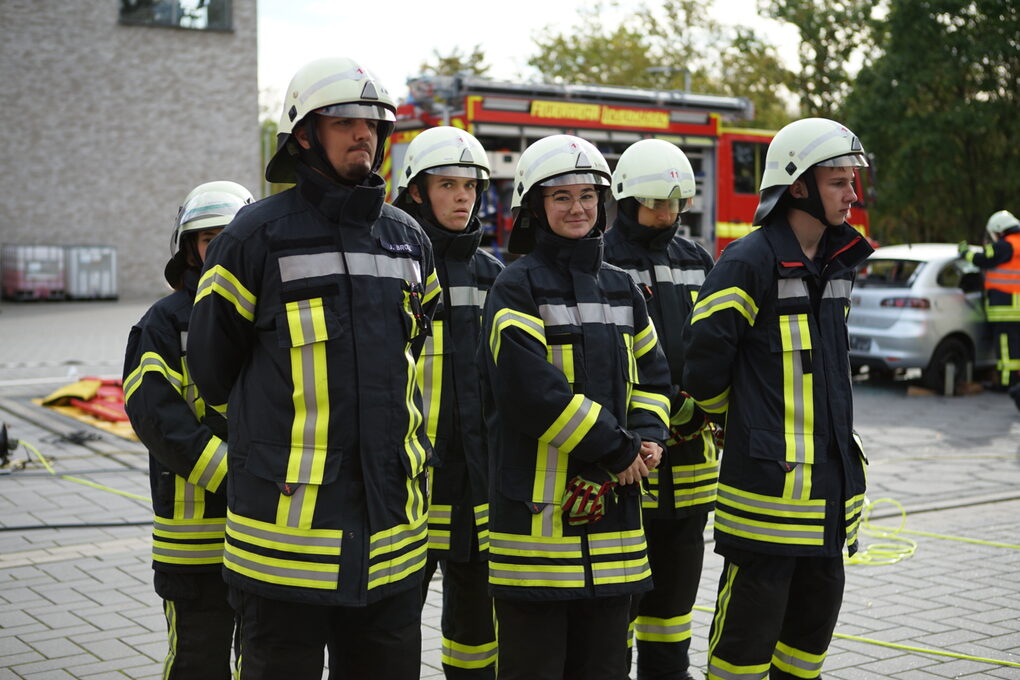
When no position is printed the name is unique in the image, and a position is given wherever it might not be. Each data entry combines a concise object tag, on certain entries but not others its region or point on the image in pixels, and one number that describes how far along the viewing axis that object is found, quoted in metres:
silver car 13.52
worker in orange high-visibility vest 13.34
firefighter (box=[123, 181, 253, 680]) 3.62
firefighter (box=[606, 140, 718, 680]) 4.72
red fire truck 14.96
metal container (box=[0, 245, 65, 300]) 30.69
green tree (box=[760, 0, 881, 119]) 37.59
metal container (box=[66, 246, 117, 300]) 31.64
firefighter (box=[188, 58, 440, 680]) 2.99
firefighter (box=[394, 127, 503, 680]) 4.32
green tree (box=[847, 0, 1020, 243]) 26.91
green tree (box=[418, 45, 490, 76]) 41.44
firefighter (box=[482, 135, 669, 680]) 3.57
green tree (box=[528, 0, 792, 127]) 40.34
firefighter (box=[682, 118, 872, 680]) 3.90
